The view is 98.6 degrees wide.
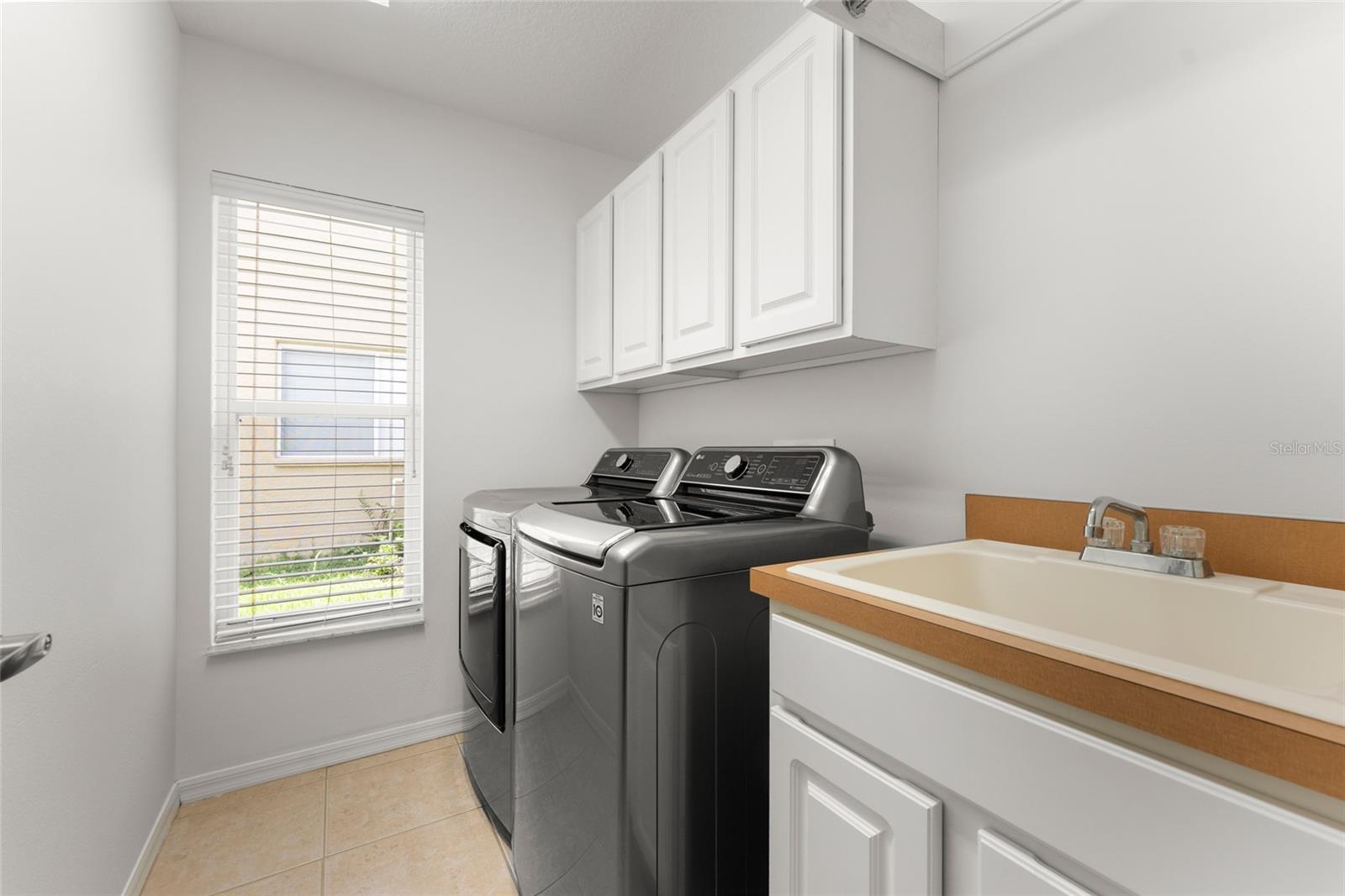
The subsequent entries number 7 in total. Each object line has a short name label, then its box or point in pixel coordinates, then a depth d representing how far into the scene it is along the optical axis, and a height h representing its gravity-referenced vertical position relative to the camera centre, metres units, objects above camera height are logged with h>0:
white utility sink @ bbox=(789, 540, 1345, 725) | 0.62 -0.24
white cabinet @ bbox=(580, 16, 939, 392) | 1.32 +0.62
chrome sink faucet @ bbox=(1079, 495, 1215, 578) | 0.94 -0.16
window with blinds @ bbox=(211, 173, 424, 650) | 2.06 +0.13
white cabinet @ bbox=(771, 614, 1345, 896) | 0.48 -0.37
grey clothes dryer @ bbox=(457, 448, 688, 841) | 1.66 -0.50
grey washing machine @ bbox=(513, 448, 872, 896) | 1.14 -0.51
